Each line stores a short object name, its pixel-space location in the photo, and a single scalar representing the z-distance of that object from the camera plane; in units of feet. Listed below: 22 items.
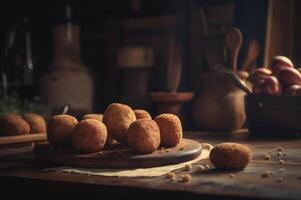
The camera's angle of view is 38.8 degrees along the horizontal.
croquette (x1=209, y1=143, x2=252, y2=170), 2.45
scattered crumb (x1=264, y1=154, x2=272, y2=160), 2.87
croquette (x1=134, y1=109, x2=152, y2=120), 3.13
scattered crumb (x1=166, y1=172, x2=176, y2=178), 2.28
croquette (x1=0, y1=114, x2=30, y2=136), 3.83
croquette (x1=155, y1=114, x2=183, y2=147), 2.87
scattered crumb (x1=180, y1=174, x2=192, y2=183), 2.20
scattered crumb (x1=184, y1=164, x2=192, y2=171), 2.50
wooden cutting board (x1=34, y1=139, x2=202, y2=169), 2.56
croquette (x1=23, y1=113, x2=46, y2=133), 4.10
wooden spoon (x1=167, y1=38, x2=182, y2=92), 5.42
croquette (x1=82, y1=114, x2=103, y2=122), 3.08
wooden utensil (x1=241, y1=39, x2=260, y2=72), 5.28
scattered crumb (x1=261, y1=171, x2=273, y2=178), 2.29
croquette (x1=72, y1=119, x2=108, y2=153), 2.70
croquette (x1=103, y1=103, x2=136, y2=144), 2.88
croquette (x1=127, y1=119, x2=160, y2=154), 2.63
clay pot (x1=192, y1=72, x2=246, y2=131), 4.99
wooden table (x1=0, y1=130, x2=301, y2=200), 1.98
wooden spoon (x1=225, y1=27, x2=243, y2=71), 4.90
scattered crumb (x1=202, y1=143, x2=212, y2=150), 3.32
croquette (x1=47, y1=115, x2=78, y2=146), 2.89
